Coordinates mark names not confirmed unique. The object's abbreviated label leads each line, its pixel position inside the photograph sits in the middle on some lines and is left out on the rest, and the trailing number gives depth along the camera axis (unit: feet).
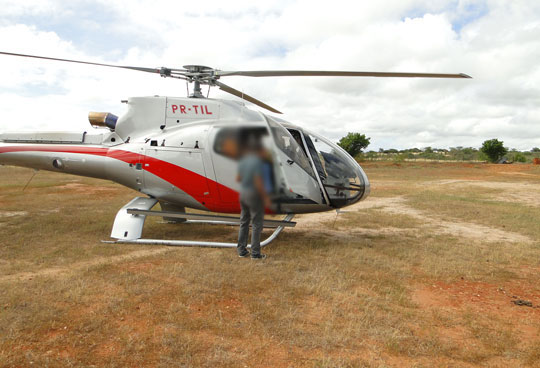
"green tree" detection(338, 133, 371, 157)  146.72
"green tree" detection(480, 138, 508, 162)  162.61
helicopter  21.91
